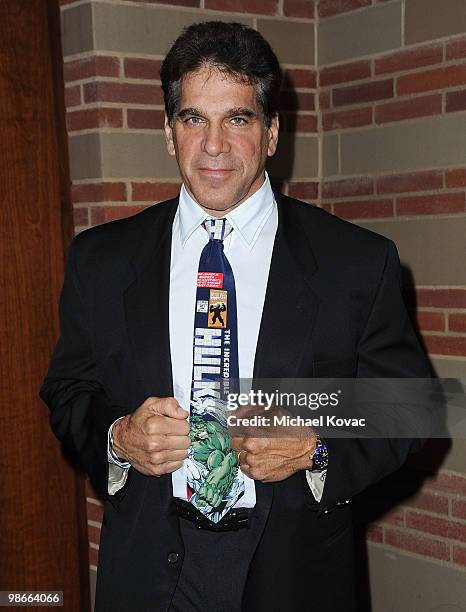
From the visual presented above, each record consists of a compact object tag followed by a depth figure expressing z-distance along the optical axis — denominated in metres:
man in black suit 2.11
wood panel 3.15
